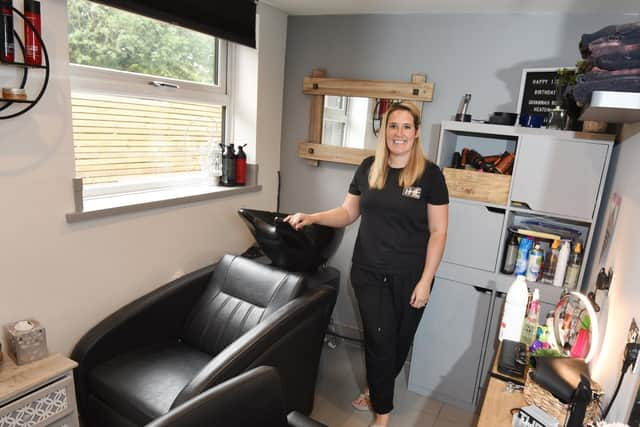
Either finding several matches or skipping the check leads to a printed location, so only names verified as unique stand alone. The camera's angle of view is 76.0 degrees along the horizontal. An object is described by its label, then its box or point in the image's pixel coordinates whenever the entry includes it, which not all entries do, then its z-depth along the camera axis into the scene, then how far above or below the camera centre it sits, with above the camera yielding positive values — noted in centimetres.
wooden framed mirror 245 +11
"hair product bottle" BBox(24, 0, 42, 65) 134 +23
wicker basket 101 -67
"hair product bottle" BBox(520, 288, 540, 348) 152 -66
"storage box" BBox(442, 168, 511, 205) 198 -21
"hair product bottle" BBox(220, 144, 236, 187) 247 -27
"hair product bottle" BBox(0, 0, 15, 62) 127 +22
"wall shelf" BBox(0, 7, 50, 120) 132 +8
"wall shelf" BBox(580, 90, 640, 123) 83 +10
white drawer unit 131 -94
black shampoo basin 195 -54
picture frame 198 +26
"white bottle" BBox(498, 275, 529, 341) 151 -61
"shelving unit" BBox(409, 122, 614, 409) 183 -42
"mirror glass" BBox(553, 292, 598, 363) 120 -58
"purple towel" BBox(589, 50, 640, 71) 85 +19
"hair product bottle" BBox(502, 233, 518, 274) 202 -54
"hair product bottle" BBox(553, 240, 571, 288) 189 -53
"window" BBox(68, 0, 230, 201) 178 +8
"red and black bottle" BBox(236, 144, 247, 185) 250 -26
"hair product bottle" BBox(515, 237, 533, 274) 199 -52
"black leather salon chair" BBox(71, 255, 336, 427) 150 -91
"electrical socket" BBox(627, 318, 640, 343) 89 -39
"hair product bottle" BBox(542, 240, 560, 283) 196 -56
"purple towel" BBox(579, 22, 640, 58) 86 +26
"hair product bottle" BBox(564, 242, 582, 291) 188 -54
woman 172 -45
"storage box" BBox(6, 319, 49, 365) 142 -81
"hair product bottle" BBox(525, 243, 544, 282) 197 -55
